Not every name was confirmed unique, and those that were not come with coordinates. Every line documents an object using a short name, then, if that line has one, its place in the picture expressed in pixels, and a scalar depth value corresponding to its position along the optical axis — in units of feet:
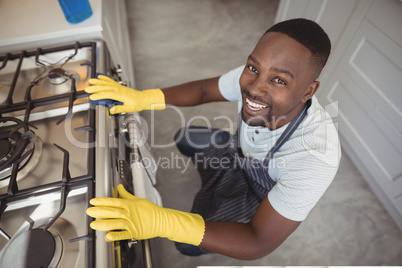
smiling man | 2.08
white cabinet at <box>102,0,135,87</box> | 3.32
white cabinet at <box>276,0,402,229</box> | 3.72
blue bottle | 2.69
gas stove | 1.68
